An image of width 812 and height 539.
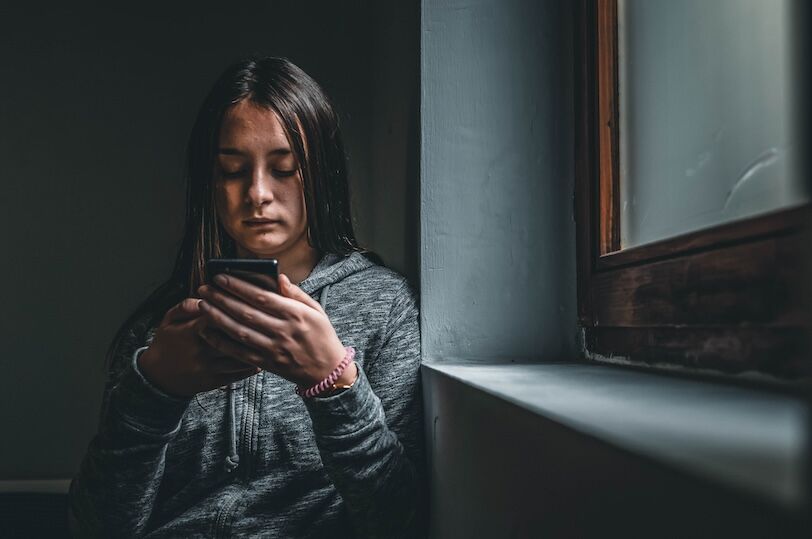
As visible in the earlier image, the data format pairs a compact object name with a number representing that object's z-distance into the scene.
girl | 0.72
